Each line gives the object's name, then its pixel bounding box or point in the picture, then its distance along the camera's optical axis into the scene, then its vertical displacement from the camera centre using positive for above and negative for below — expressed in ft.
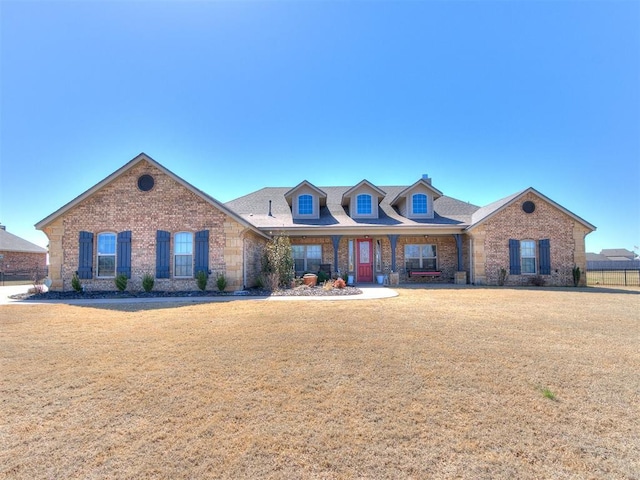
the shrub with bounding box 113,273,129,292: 42.09 -3.49
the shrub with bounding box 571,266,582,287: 51.98 -3.56
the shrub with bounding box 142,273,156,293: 41.74 -3.62
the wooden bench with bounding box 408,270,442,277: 54.90 -3.29
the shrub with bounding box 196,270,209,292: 41.70 -3.25
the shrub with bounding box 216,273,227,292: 41.55 -3.65
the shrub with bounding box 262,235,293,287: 46.01 -0.99
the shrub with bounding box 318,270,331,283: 52.68 -3.72
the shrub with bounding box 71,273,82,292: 42.34 -3.76
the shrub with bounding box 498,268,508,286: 52.13 -3.68
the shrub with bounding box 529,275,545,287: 51.93 -4.46
